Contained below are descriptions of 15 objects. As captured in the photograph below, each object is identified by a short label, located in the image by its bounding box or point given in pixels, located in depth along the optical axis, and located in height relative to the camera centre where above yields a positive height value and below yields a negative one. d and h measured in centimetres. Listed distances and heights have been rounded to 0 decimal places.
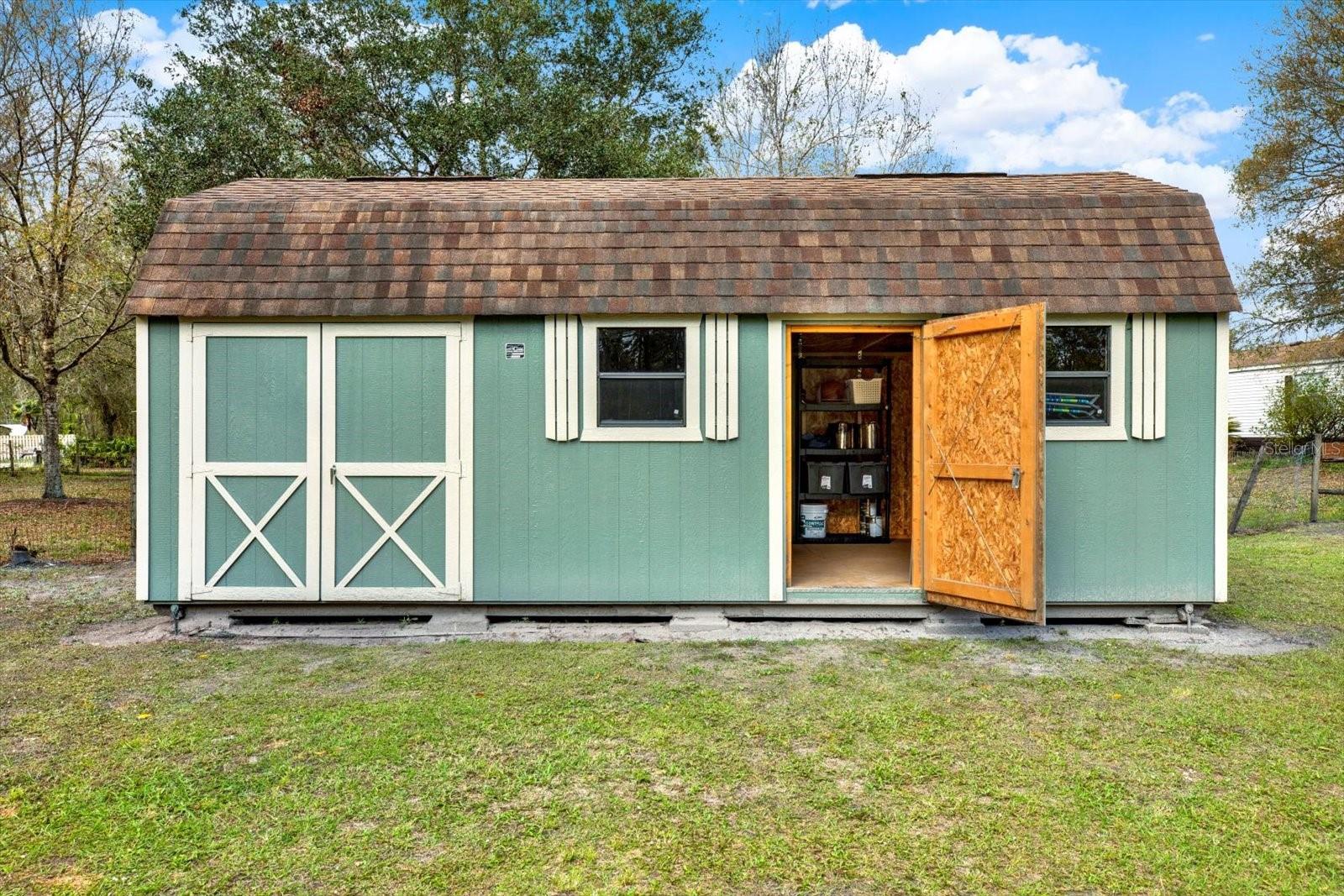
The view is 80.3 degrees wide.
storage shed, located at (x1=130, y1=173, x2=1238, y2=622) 554 +22
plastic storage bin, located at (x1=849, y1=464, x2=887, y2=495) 816 -35
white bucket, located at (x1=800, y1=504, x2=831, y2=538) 834 -80
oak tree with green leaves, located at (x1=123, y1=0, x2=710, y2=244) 1228 +620
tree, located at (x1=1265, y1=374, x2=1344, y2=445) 1597 +73
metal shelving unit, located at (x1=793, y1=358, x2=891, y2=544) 822 +0
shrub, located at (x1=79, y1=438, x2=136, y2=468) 2041 -23
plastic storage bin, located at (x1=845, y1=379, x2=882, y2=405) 819 +55
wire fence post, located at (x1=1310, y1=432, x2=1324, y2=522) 1019 -33
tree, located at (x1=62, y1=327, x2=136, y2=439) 1650 +123
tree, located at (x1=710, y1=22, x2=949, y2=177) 1708 +723
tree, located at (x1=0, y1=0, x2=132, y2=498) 1277 +442
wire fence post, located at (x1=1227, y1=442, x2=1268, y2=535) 903 -52
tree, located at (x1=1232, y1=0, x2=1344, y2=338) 1561 +556
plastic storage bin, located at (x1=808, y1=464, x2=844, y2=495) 820 -34
